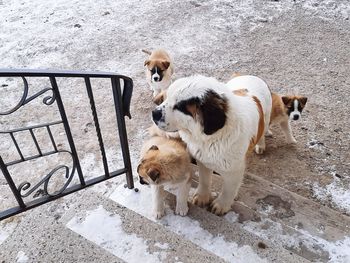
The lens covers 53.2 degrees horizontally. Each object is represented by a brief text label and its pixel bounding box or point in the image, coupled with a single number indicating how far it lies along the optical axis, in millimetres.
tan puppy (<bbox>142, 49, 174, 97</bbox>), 4711
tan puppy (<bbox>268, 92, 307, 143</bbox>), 4070
